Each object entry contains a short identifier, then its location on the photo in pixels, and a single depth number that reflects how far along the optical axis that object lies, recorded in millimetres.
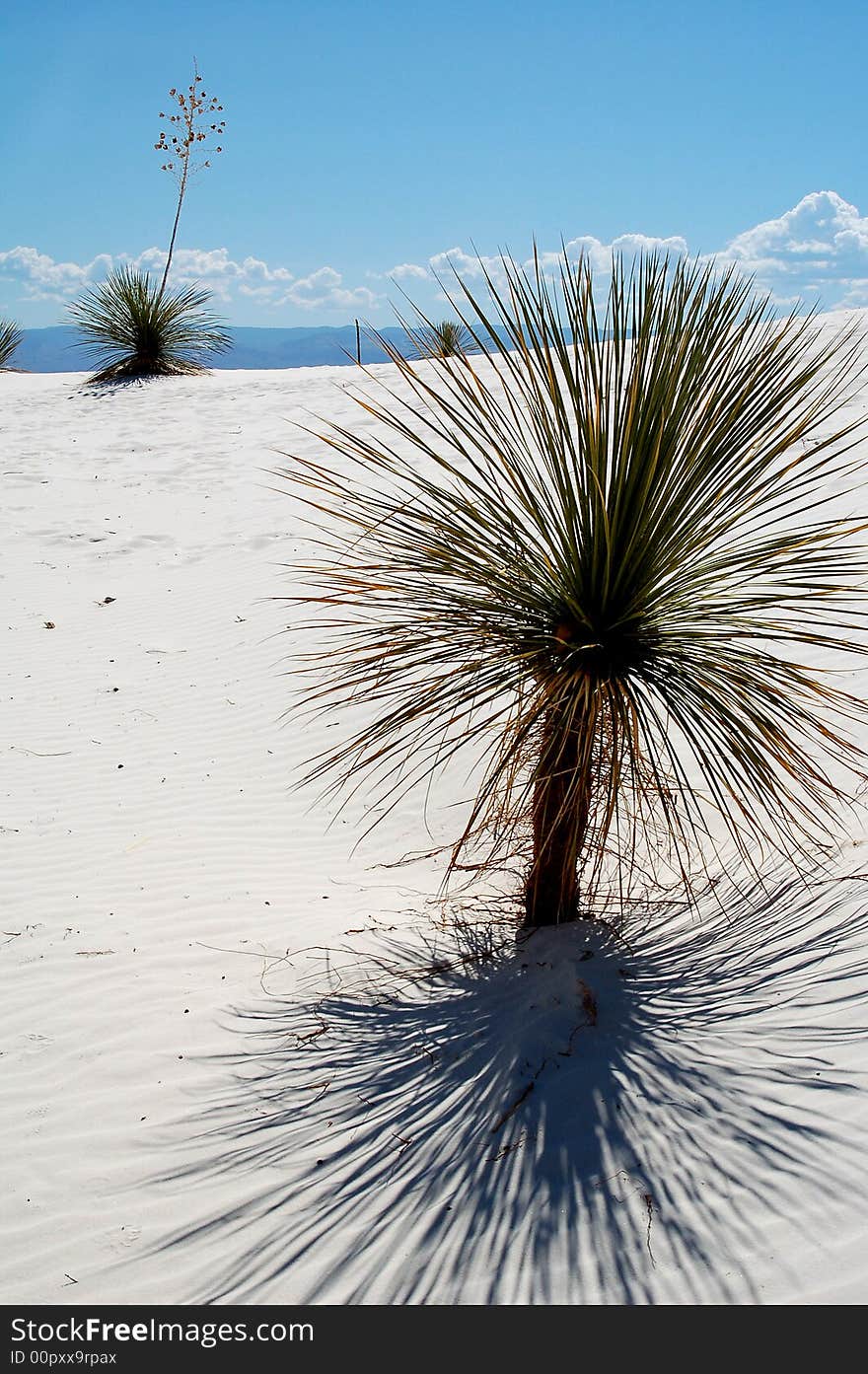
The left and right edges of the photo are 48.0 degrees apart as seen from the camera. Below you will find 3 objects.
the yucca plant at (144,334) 15945
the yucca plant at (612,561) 3020
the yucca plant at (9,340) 18562
